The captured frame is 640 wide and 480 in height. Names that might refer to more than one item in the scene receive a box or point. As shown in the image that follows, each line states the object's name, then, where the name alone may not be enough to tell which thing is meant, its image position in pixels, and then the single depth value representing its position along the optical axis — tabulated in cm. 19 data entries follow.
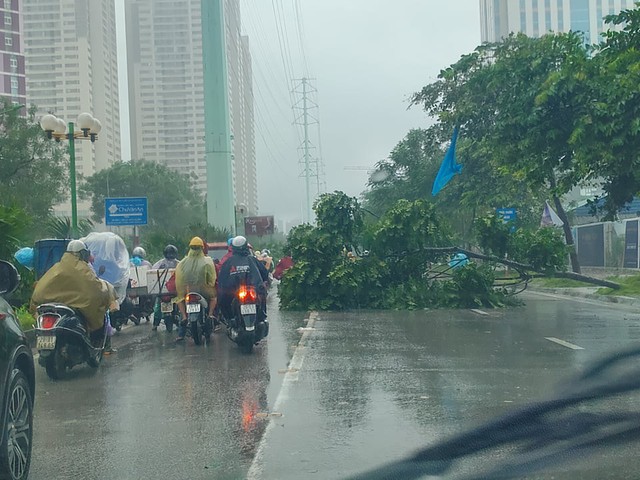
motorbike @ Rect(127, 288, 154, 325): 1685
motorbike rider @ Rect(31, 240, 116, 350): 1011
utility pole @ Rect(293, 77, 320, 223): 9238
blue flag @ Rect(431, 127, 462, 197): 2822
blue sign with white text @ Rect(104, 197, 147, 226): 2820
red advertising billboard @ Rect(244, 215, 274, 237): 7025
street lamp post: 2106
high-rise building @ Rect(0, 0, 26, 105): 9988
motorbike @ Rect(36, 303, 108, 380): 961
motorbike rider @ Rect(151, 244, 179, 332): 1639
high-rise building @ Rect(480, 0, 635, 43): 13700
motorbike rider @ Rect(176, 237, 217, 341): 1296
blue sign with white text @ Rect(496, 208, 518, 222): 3312
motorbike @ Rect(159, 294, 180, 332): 1511
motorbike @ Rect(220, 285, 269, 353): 1182
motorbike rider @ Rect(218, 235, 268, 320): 1240
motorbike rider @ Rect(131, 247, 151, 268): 1823
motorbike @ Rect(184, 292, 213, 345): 1245
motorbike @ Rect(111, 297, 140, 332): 1540
